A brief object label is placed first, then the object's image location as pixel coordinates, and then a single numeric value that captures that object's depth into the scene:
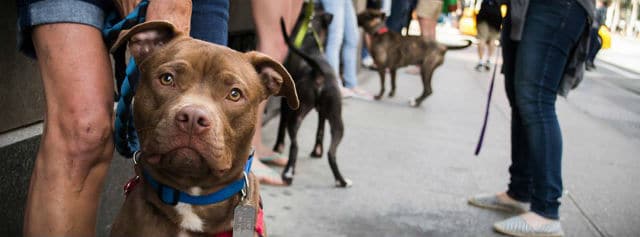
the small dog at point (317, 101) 5.08
